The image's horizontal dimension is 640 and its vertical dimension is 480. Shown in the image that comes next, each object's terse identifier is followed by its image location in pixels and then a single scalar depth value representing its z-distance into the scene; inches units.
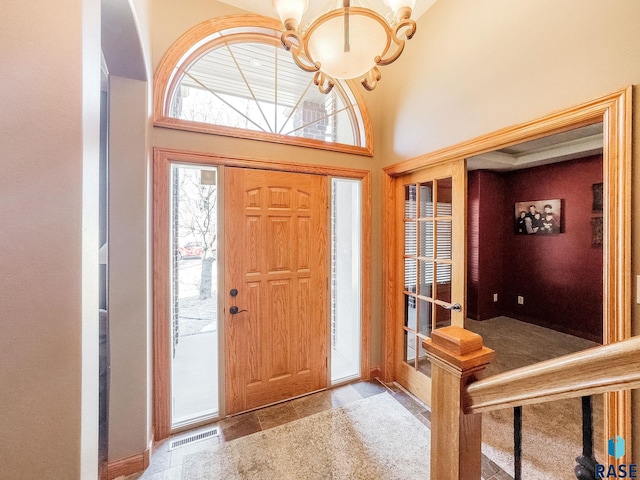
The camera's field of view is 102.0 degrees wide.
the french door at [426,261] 81.4
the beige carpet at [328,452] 65.6
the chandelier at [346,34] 43.4
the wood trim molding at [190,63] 75.1
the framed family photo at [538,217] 155.6
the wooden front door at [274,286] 85.3
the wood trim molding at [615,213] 46.4
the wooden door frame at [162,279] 74.0
